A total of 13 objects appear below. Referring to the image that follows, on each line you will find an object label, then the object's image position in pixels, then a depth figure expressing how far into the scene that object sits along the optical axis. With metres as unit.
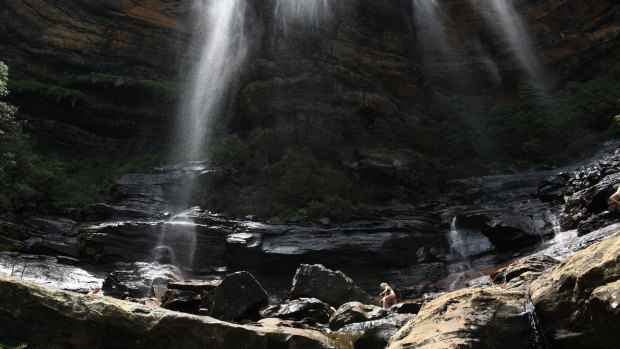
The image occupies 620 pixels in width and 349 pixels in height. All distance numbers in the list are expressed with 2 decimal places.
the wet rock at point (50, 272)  11.03
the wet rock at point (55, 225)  14.47
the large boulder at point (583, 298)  3.58
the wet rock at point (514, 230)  12.52
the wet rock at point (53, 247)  12.80
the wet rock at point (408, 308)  8.20
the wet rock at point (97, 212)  15.97
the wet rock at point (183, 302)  8.96
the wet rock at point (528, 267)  7.40
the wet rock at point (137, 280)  10.98
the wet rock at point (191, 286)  9.94
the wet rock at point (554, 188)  15.05
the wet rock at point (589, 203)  11.04
